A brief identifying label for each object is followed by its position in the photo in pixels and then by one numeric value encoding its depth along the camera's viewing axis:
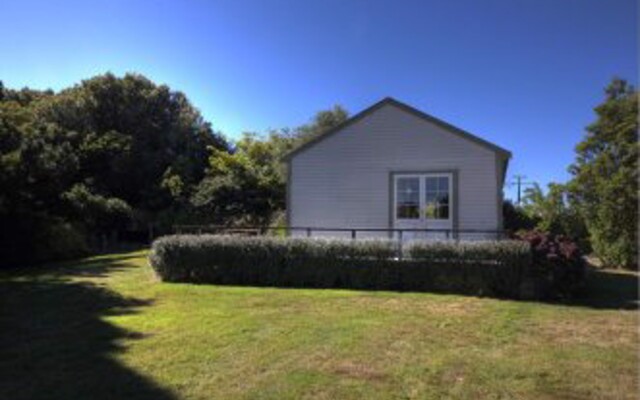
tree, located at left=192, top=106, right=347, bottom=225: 30.97
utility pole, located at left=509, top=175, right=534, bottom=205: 52.72
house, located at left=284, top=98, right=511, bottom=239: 17.31
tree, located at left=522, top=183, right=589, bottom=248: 25.88
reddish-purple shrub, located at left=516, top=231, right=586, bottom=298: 12.09
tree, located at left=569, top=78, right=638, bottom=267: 20.56
